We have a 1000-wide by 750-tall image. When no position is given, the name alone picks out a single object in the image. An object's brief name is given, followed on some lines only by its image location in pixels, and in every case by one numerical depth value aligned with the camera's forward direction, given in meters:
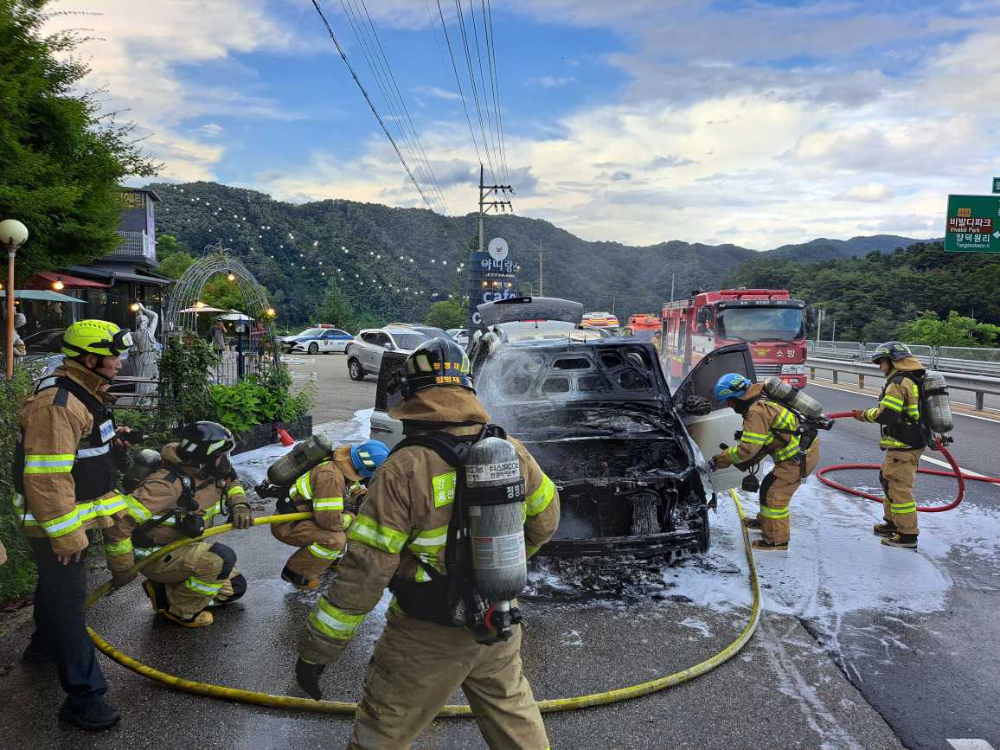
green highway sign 18.86
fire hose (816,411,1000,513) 5.89
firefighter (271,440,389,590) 3.95
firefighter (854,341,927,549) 5.35
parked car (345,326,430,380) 19.00
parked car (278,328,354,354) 35.16
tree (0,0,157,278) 7.99
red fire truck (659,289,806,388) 14.66
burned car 4.55
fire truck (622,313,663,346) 29.63
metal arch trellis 10.55
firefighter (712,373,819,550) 5.17
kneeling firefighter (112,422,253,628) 3.79
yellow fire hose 3.02
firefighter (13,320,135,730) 2.84
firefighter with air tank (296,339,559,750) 2.09
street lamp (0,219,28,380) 6.64
